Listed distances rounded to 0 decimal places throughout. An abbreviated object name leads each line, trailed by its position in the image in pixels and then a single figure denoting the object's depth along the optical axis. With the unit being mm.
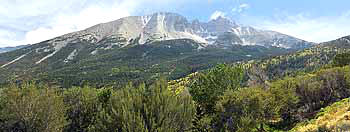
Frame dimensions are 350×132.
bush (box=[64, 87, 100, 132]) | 36781
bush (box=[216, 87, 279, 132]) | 32875
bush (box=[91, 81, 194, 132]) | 24891
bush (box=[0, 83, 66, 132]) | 27281
